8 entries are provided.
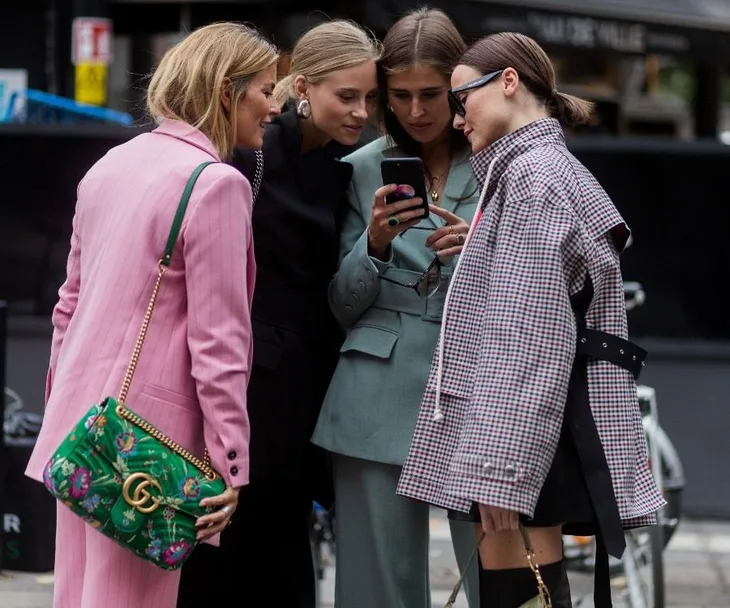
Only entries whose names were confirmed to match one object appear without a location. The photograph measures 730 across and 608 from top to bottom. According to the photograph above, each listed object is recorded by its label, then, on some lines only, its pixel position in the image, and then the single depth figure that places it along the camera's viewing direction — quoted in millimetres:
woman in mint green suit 7074
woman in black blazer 7180
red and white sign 17562
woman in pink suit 5891
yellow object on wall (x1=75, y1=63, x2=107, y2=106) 17891
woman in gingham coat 5898
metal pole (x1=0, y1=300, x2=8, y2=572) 10922
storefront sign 16656
